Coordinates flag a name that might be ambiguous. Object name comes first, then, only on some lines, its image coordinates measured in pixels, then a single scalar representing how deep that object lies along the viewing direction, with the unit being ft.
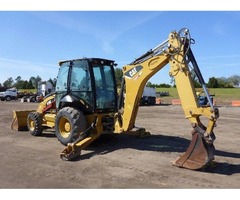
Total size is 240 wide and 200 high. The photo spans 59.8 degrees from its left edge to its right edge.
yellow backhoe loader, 13.39
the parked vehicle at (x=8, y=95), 96.81
